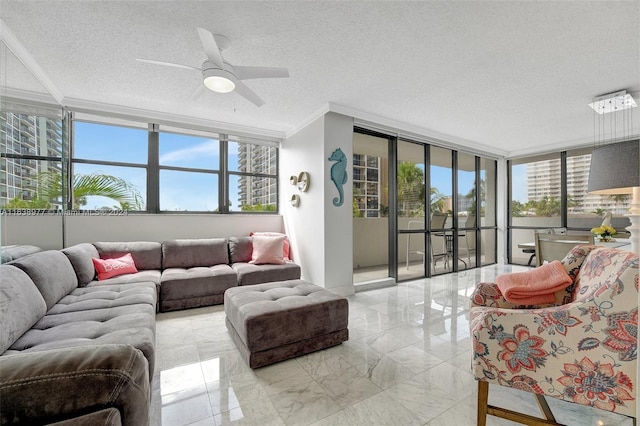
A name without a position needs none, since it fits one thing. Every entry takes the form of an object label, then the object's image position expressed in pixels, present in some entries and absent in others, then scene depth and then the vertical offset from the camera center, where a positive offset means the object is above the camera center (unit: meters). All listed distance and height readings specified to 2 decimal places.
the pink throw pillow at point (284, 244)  4.15 -0.49
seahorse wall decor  3.66 +0.56
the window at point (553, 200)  4.86 +0.24
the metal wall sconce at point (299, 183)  3.95 +0.45
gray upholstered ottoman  1.97 -0.84
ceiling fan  2.13 +1.15
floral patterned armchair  1.12 -0.60
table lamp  1.71 +0.27
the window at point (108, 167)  3.54 +0.63
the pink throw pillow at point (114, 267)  2.95 -0.61
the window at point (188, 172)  4.04 +0.63
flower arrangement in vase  2.99 -0.22
